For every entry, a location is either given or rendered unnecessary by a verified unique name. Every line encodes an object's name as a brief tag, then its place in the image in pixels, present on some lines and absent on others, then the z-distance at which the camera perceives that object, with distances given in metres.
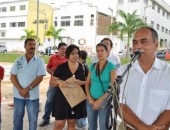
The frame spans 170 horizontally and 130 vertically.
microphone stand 2.13
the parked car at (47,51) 41.24
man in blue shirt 4.20
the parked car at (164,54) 25.70
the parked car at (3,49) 44.04
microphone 2.12
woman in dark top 4.10
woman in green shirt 3.89
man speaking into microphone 2.37
